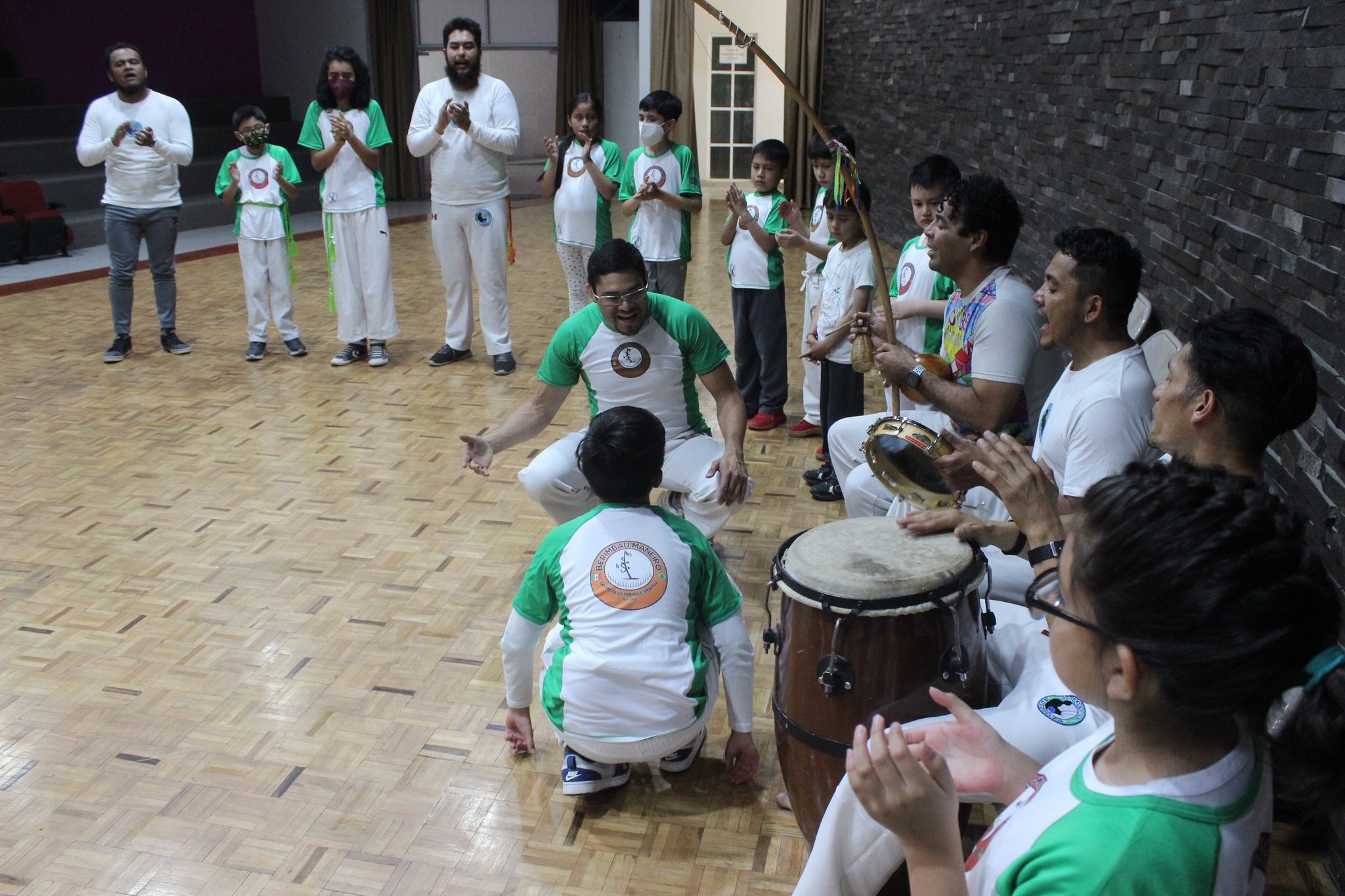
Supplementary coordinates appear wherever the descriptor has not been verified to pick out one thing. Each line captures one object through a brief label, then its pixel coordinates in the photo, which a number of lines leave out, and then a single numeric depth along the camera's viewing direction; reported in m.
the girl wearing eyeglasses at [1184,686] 0.97
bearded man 5.45
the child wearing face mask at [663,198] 5.02
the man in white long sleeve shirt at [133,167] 5.45
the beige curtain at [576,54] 12.93
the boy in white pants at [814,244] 4.32
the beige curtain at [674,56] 11.98
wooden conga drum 1.92
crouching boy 2.24
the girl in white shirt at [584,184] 5.45
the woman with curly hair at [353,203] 5.50
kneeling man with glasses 3.19
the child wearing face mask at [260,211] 5.64
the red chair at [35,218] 8.28
